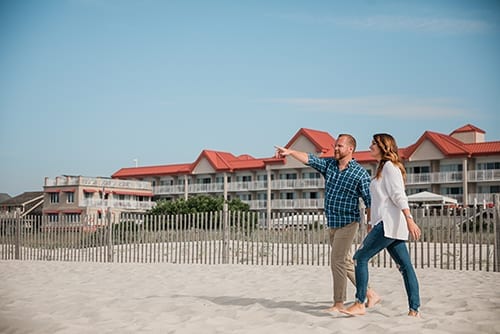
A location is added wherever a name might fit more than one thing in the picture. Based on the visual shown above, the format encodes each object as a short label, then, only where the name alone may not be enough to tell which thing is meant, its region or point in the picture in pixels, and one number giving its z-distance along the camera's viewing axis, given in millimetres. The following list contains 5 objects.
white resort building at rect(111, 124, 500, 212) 50469
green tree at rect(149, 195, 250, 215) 41188
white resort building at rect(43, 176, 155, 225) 61688
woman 6227
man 6676
